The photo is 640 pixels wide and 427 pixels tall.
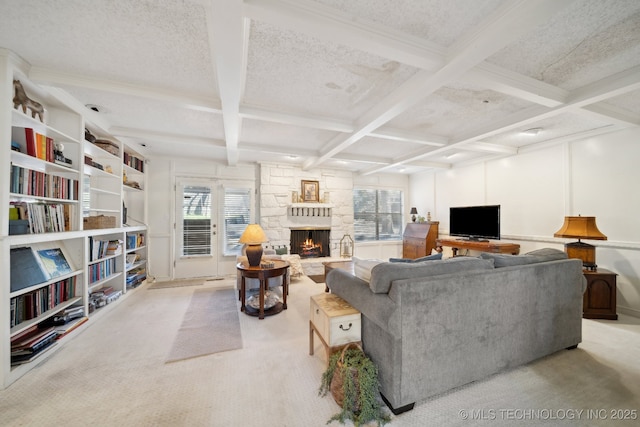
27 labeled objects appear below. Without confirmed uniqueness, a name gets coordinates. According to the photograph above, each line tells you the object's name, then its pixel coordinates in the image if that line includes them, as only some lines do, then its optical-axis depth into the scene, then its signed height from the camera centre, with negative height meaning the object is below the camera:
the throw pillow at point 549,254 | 2.18 -0.38
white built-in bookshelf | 1.82 -0.12
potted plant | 1.42 -1.08
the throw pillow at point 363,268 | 1.98 -0.47
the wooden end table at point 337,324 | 1.73 -0.81
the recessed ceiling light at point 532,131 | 3.34 +1.15
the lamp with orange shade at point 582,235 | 2.89 -0.26
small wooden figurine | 2.00 +0.98
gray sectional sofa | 1.50 -0.73
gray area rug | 2.24 -1.25
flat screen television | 4.36 -0.17
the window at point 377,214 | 6.45 -0.01
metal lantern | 5.86 -0.76
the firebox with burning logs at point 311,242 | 5.58 -0.67
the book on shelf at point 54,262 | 2.28 -0.47
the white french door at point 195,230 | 4.80 -0.31
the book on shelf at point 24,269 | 1.96 -0.46
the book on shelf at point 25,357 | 1.91 -1.15
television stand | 4.11 -0.59
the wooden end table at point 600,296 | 2.87 -0.99
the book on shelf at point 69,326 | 2.33 -1.13
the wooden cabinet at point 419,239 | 5.62 -0.61
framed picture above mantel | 5.61 +0.54
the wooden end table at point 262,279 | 2.92 -0.84
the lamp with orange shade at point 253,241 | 3.12 -0.35
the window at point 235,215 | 5.07 -0.02
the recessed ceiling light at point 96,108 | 2.70 +1.22
